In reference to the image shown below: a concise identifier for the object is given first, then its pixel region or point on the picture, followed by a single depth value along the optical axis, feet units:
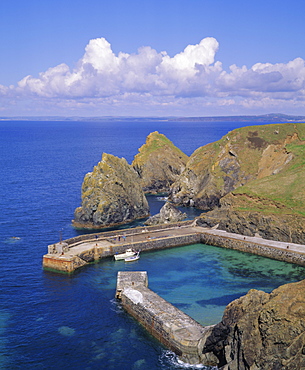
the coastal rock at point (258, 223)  264.11
